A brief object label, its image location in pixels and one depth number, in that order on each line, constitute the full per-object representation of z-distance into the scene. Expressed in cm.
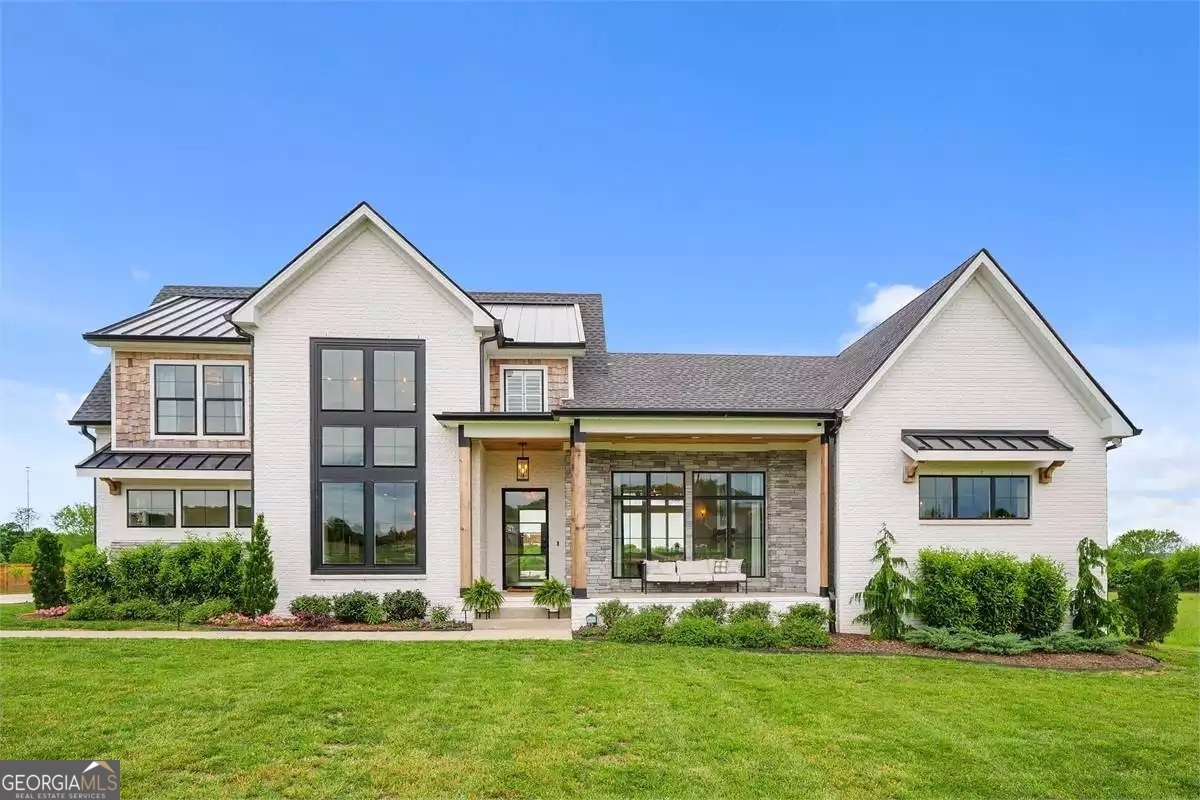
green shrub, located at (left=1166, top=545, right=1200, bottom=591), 2000
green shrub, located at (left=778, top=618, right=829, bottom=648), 1121
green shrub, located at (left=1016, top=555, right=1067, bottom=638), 1183
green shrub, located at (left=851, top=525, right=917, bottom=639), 1197
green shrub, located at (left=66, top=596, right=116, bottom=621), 1258
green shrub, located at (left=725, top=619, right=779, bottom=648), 1111
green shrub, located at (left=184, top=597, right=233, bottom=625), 1232
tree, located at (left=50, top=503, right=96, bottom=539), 3566
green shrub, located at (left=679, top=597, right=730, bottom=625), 1225
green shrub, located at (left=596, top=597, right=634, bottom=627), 1205
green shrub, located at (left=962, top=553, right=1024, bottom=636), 1174
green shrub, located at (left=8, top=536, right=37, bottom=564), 2269
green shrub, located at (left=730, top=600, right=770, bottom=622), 1230
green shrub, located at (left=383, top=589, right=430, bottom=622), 1293
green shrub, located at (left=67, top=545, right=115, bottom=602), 1358
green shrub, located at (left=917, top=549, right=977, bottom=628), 1177
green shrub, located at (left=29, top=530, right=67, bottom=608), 1391
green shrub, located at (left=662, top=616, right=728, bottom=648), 1113
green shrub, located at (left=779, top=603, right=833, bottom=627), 1216
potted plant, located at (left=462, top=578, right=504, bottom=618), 1279
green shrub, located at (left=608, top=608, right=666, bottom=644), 1131
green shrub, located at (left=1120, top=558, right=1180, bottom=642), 1225
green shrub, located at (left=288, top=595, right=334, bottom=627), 1274
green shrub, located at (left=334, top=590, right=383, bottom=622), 1280
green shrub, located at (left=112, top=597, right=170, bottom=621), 1268
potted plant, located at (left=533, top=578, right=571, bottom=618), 1322
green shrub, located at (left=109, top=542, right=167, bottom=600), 1349
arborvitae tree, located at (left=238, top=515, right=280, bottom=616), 1260
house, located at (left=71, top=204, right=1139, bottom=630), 1283
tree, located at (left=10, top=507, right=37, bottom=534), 3685
